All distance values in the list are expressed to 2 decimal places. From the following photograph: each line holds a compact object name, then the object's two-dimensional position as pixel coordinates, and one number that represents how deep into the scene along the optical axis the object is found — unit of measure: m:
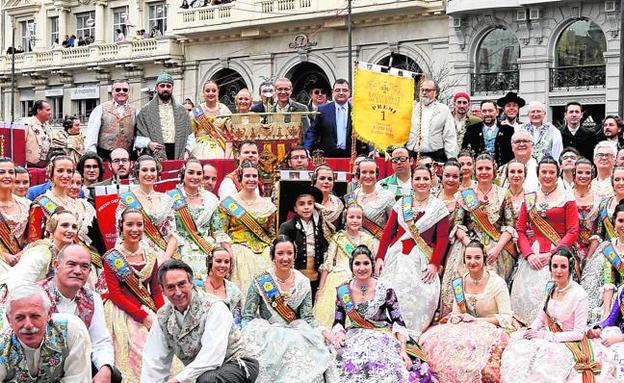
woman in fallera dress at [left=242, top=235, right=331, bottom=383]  8.22
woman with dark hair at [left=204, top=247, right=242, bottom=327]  8.63
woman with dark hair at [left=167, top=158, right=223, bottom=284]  9.41
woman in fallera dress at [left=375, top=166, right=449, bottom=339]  9.41
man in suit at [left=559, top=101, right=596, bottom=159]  11.57
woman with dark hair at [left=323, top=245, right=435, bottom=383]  8.30
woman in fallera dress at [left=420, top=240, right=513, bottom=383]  8.38
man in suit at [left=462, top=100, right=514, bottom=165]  11.60
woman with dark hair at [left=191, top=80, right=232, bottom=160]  11.73
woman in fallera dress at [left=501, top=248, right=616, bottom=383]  8.04
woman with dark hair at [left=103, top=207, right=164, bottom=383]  8.41
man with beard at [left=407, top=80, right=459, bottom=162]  11.54
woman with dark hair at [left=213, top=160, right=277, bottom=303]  9.62
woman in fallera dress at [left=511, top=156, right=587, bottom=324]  9.34
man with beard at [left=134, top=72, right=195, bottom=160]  11.55
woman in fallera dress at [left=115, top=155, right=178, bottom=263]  9.16
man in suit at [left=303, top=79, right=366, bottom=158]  11.95
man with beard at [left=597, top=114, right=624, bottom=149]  11.18
